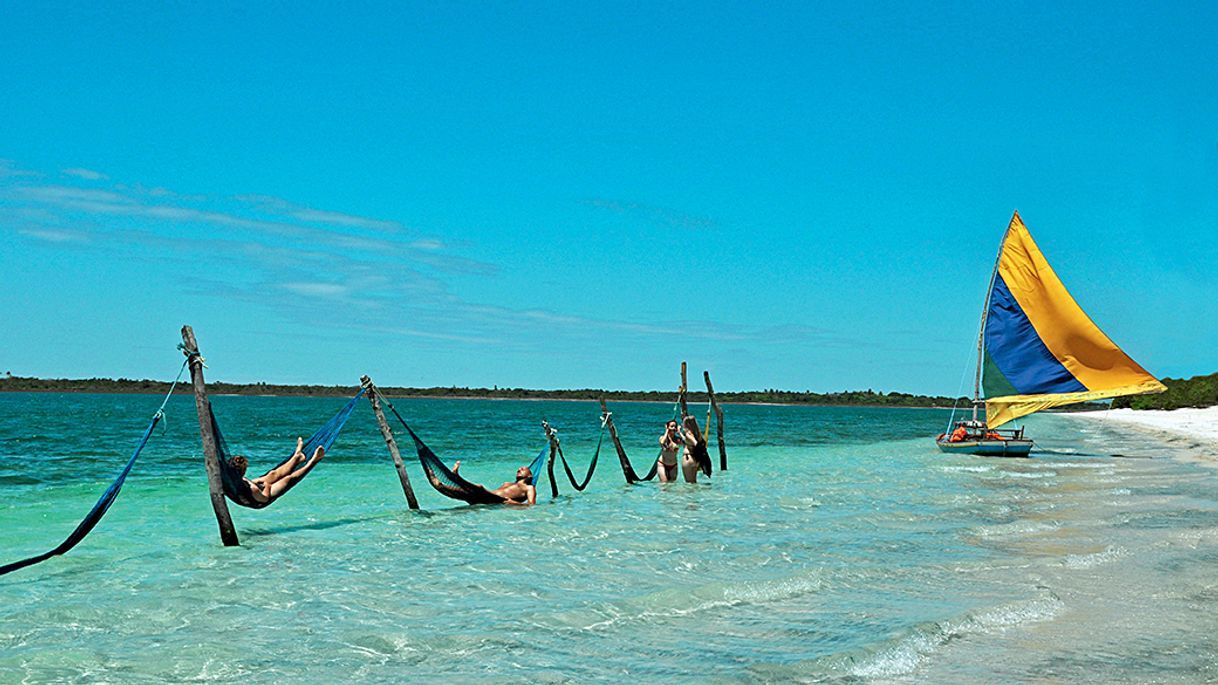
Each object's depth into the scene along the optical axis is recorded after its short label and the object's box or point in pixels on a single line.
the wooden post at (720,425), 24.42
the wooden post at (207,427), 10.96
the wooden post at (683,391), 22.84
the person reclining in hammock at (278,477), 12.44
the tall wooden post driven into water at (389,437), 14.36
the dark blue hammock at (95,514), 9.85
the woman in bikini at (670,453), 20.72
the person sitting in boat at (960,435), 29.52
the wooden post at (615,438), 21.17
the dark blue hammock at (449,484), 14.23
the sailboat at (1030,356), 27.80
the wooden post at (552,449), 18.41
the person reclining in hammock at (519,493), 16.33
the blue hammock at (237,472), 11.47
